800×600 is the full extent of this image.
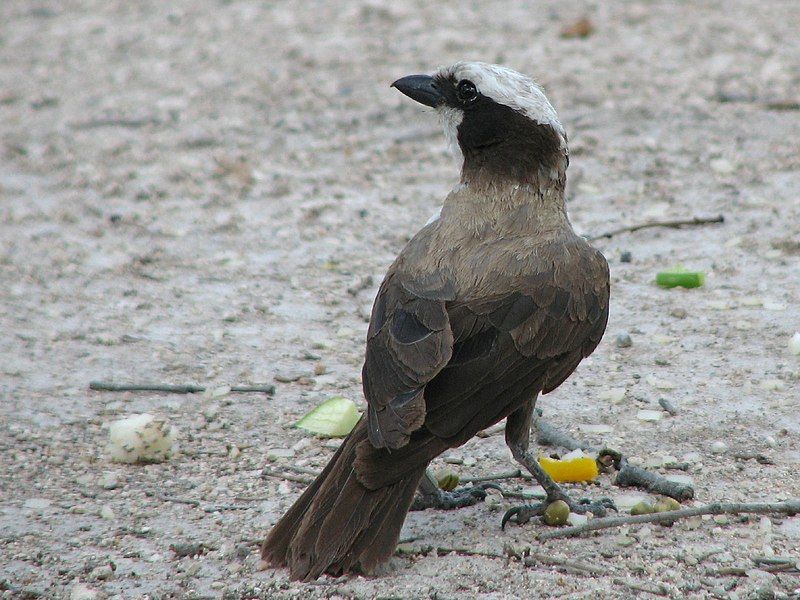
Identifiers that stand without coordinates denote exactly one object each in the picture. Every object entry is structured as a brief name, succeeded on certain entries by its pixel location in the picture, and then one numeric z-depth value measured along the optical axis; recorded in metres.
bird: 8.20
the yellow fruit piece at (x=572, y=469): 9.77
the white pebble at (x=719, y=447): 9.99
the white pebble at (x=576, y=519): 9.05
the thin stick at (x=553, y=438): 10.24
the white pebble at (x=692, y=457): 9.88
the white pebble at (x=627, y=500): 9.31
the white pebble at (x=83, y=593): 8.18
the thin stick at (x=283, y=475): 9.86
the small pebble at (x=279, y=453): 10.36
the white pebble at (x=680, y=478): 9.51
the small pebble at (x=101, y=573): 8.44
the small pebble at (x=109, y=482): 9.88
